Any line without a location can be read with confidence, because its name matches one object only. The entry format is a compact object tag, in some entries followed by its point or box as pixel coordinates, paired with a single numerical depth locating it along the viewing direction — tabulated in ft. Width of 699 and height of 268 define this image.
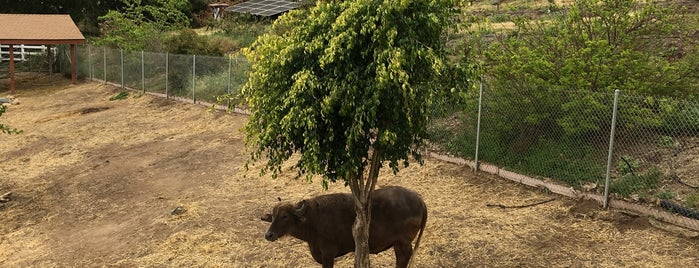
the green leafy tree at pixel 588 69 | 32.50
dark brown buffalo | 22.48
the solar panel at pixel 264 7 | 125.55
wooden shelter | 91.04
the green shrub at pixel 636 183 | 29.60
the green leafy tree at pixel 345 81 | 17.31
